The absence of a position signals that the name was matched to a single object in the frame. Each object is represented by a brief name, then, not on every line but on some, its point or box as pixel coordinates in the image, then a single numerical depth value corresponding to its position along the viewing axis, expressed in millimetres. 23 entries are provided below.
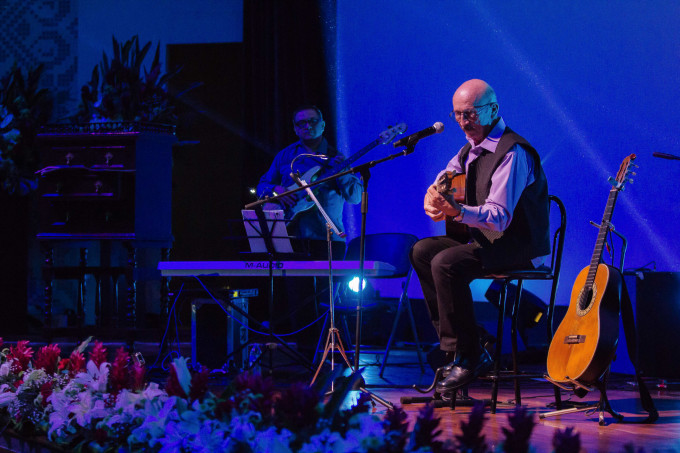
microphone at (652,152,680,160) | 7859
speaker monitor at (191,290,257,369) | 9117
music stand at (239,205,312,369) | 7719
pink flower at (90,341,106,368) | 4293
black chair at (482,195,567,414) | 6570
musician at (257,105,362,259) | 9445
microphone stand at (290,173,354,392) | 7199
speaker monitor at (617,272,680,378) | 8992
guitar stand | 5980
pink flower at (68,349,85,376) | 4352
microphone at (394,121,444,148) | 6242
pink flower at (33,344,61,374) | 4543
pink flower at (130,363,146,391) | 3783
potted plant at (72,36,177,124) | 11352
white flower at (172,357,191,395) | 3404
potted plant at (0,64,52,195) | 12695
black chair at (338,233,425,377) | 10312
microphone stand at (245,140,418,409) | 6367
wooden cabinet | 9961
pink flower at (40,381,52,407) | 4242
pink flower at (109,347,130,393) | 3885
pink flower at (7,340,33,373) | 4793
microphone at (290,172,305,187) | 7983
